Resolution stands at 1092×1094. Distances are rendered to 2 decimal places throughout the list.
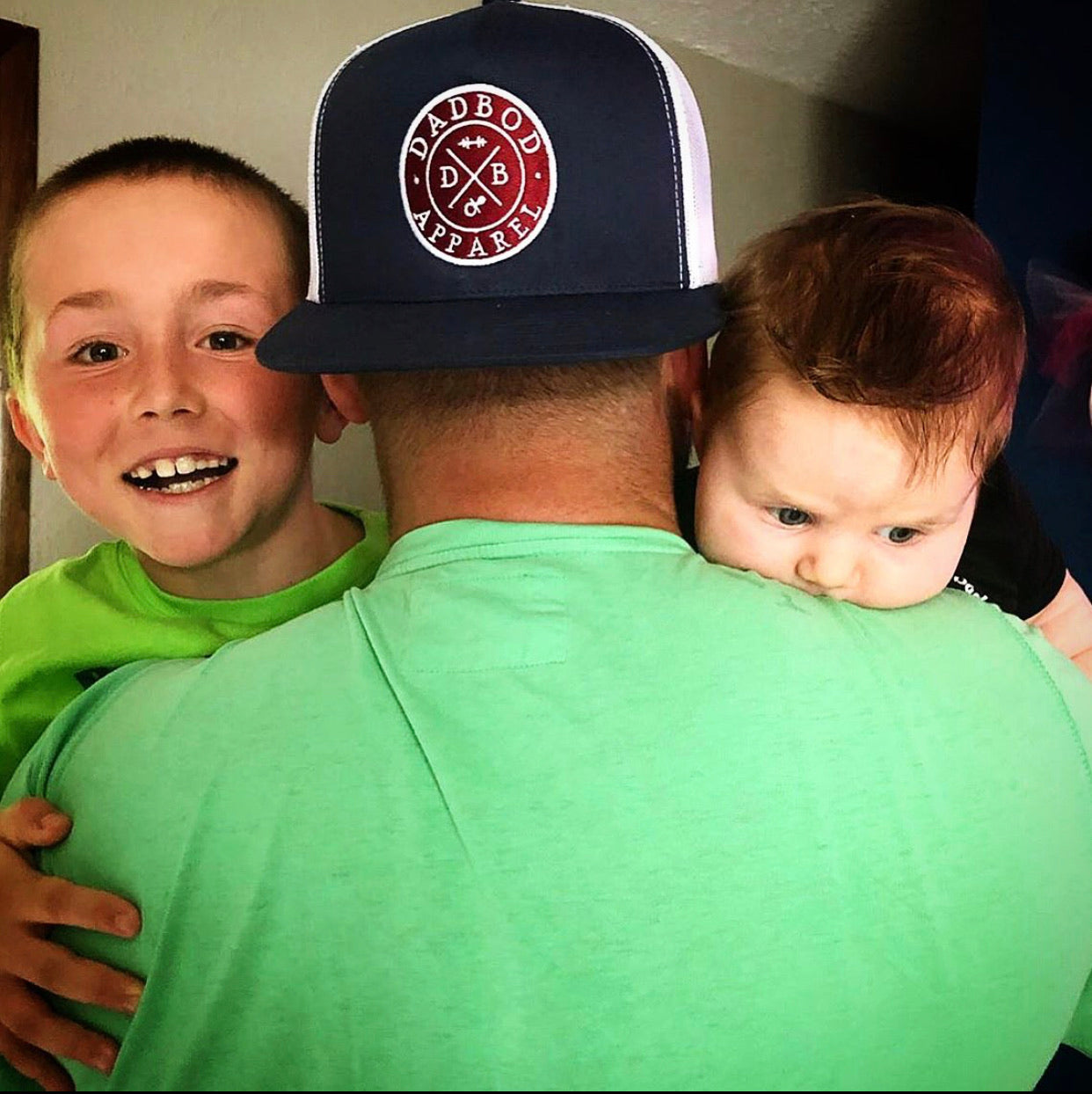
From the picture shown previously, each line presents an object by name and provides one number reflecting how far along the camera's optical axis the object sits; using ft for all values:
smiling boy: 2.26
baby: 1.98
